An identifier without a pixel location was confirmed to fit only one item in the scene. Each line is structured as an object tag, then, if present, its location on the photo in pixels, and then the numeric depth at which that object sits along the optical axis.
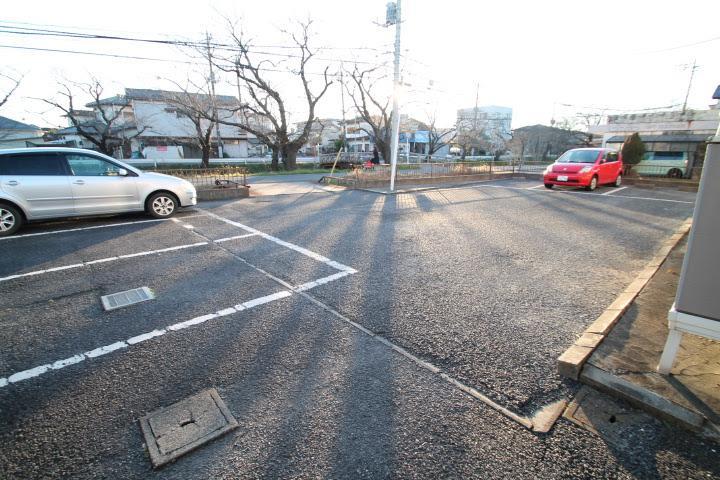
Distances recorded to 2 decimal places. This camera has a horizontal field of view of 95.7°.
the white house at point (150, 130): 37.75
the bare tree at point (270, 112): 21.09
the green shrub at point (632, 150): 17.64
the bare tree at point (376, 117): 25.93
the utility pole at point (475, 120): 32.58
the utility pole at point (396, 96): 11.65
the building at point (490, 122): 36.81
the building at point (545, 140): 39.25
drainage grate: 3.50
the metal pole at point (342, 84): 24.52
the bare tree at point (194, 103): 21.36
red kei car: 12.15
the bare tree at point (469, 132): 36.64
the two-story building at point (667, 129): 20.50
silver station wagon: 6.02
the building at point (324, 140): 44.55
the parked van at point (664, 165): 17.89
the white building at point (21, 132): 36.46
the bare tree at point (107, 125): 24.98
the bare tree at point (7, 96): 19.33
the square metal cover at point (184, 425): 1.81
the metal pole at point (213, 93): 20.83
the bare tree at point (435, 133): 34.39
